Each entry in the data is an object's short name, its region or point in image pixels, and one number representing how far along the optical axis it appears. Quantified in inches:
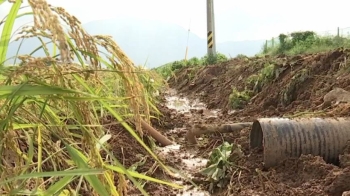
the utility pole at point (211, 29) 774.5
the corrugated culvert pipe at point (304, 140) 158.9
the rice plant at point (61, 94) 50.3
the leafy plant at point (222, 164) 161.6
